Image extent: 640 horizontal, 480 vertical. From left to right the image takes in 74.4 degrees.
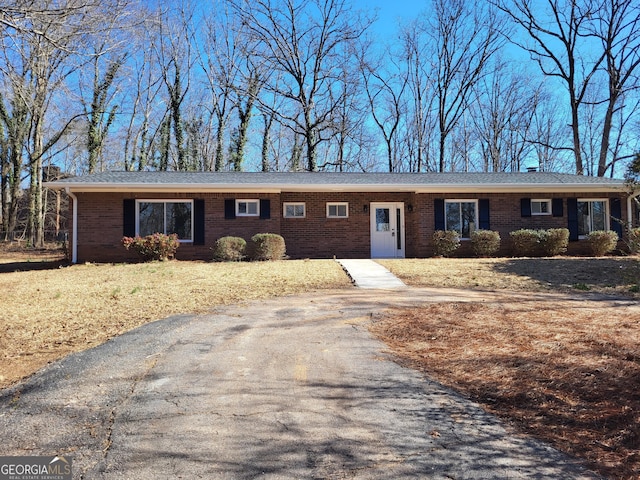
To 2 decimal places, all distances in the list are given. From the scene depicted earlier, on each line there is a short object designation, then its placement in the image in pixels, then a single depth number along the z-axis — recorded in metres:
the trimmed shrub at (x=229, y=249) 13.51
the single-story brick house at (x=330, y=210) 14.09
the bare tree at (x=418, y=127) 29.89
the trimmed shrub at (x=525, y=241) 14.27
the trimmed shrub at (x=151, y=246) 13.29
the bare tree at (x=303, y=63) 25.20
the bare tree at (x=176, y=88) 27.14
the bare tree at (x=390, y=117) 30.16
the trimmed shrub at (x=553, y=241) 14.26
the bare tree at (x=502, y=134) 31.09
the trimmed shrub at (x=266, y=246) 13.59
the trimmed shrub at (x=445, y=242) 14.43
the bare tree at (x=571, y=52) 23.30
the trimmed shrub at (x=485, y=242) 14.34
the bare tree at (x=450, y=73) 28.02
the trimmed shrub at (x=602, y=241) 14.52
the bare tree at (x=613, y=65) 22.28
